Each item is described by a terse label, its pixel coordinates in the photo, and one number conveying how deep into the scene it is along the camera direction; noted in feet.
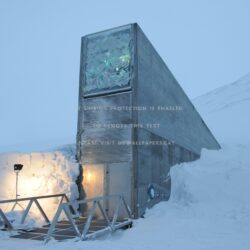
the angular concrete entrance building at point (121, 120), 29.49
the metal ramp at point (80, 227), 19.78
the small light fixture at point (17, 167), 30.57
